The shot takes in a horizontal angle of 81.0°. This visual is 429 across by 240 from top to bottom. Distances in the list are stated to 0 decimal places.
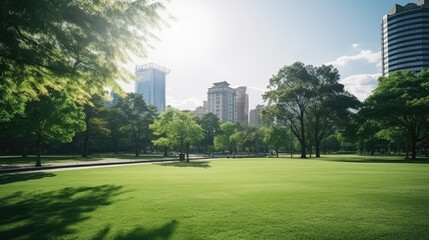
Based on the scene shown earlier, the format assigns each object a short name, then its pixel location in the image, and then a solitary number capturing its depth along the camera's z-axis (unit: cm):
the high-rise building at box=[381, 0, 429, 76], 13600
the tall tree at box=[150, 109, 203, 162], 4388
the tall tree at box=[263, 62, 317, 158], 5400
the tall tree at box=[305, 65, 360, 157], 5175
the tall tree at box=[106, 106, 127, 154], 6656
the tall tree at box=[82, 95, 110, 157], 5603
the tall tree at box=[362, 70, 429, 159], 3883
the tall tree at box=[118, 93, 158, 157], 6838
